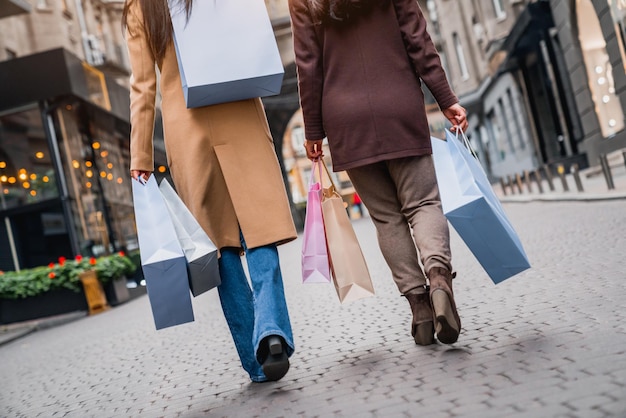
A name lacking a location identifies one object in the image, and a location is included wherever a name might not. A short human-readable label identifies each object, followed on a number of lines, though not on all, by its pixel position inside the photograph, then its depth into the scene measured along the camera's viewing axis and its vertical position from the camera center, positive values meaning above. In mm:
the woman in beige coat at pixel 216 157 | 3504 +386
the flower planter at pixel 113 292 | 14461 -614
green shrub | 13773 -52
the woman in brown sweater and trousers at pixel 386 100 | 3568 +488
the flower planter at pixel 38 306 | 13797 -522
